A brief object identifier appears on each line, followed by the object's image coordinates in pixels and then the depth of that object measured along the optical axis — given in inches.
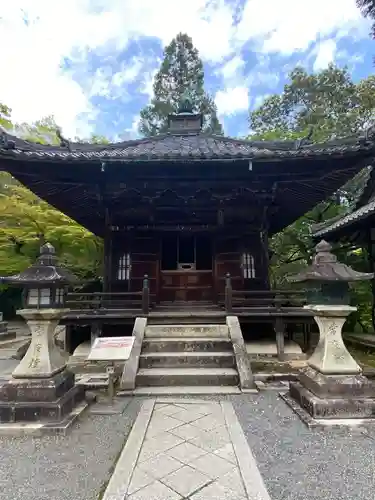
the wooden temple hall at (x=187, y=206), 264.2
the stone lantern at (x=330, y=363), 155.1
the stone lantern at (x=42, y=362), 155.3
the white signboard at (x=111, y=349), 177.5
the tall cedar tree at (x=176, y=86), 949.8
